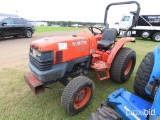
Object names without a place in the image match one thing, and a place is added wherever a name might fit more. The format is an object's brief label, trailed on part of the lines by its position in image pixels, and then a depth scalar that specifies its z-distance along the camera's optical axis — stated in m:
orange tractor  1.68
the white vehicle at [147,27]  8.57
